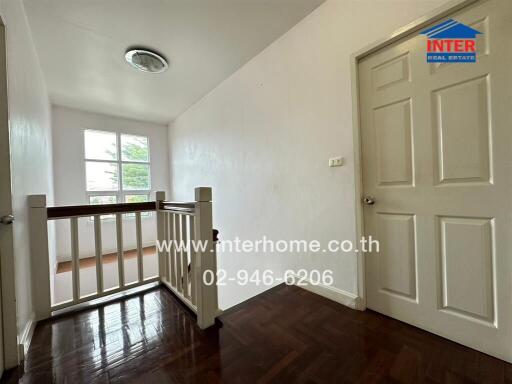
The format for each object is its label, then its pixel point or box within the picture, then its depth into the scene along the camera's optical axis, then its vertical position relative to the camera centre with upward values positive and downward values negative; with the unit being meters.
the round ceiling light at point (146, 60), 2.41 +1.60
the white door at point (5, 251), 1.16 -0.29
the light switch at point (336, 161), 1.76 +0.22
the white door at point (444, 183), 1.16 +0.00
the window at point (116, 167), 4.36 +0.61
